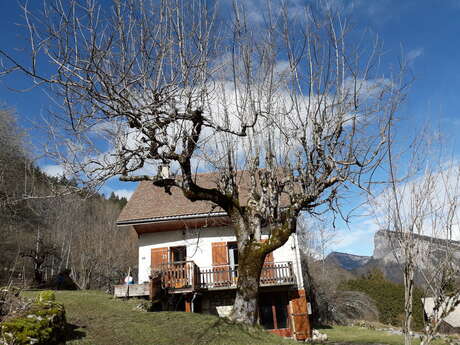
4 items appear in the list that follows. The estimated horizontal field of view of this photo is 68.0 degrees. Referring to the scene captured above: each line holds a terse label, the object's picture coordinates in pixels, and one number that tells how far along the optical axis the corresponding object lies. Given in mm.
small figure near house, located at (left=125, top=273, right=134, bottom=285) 14906
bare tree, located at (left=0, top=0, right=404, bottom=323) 6782
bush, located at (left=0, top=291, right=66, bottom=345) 5422
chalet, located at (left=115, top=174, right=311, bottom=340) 13688
